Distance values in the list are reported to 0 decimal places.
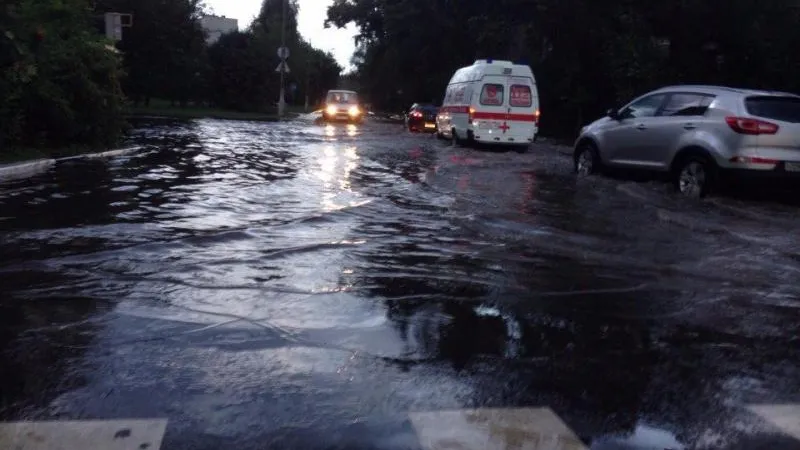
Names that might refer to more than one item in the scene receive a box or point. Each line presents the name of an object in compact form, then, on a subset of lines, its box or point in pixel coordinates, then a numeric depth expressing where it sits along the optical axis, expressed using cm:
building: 14088
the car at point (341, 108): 4531
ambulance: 2289
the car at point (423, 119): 3759
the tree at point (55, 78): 1512
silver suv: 1199
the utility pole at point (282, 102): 5066
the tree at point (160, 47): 4934
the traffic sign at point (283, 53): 4668
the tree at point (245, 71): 5588
